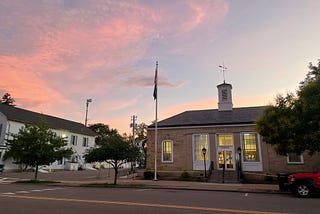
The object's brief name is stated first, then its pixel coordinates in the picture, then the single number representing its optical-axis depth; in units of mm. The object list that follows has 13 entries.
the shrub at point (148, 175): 24816
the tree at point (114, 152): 19516
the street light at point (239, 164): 21625
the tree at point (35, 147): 22031
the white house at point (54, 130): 34406
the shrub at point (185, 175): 23625
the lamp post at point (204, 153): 23322
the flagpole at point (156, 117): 23734
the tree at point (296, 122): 14930
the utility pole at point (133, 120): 48481
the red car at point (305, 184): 13031
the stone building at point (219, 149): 22141
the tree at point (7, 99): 72438
